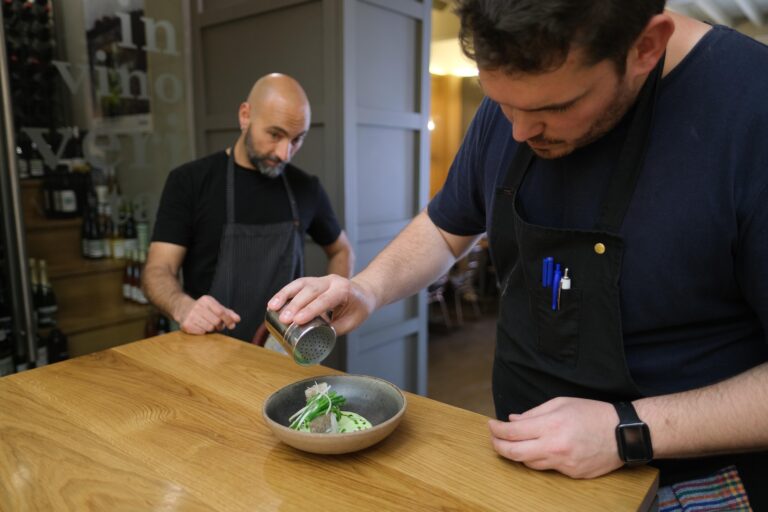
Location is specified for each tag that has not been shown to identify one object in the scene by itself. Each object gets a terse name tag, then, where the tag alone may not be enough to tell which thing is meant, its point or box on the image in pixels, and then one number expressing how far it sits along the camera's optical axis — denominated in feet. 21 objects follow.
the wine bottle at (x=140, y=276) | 11.39
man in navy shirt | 2.80
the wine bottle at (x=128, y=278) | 11.43
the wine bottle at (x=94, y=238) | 11.16
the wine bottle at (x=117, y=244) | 11.39
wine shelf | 10.44
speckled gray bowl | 3.01
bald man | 7.36
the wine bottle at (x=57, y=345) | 10.02
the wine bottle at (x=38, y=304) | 9.36
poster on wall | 10.69
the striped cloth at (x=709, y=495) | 3.17
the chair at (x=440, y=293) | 18.44
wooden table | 2.76
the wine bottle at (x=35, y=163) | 10.02
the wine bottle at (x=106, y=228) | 11.28
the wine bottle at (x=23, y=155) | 9.80
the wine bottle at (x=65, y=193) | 10.56
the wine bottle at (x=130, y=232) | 11.46
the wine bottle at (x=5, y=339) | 8.81
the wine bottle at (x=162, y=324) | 11.62
